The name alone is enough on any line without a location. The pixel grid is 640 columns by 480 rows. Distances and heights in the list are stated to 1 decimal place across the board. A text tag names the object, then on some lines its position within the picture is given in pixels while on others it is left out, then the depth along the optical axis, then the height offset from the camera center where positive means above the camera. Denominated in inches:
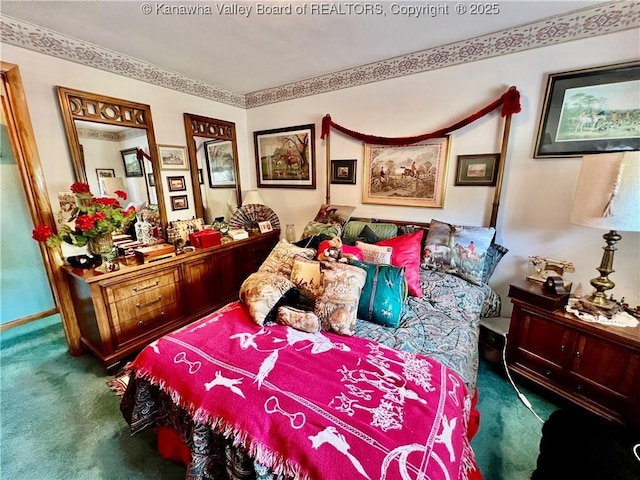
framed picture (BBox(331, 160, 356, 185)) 113.5 +4.2
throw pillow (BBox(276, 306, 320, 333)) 57.8 -29.5
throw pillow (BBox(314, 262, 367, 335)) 57.9 -25.6
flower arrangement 72.9 -10.6
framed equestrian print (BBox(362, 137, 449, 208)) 95.4 +2.7
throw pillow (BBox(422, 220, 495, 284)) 81.1 -21.1
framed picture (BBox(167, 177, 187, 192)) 108.2 -0.5
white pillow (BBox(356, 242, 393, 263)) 79.0 -21.0
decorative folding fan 127.0 -16.4
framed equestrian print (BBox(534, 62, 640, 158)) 66.3 +17.0
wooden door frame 71.0 +2.2
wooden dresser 76.8 -36.9
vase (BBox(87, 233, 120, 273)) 79.7 -19.0
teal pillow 62.3 -26.6
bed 33.7 -32.2
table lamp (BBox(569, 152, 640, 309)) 53.9 -4.2
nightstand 57.1 -41.0
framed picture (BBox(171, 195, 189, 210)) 109.9 -8.0
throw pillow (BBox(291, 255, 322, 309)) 67.9 -24.8
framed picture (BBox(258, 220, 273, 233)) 128.1 -21.0
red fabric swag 77.9 +19.5
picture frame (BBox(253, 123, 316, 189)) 122.7 +11.7
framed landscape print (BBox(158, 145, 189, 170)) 105.0 +10.2
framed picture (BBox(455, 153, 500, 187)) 85.8 +3.4
